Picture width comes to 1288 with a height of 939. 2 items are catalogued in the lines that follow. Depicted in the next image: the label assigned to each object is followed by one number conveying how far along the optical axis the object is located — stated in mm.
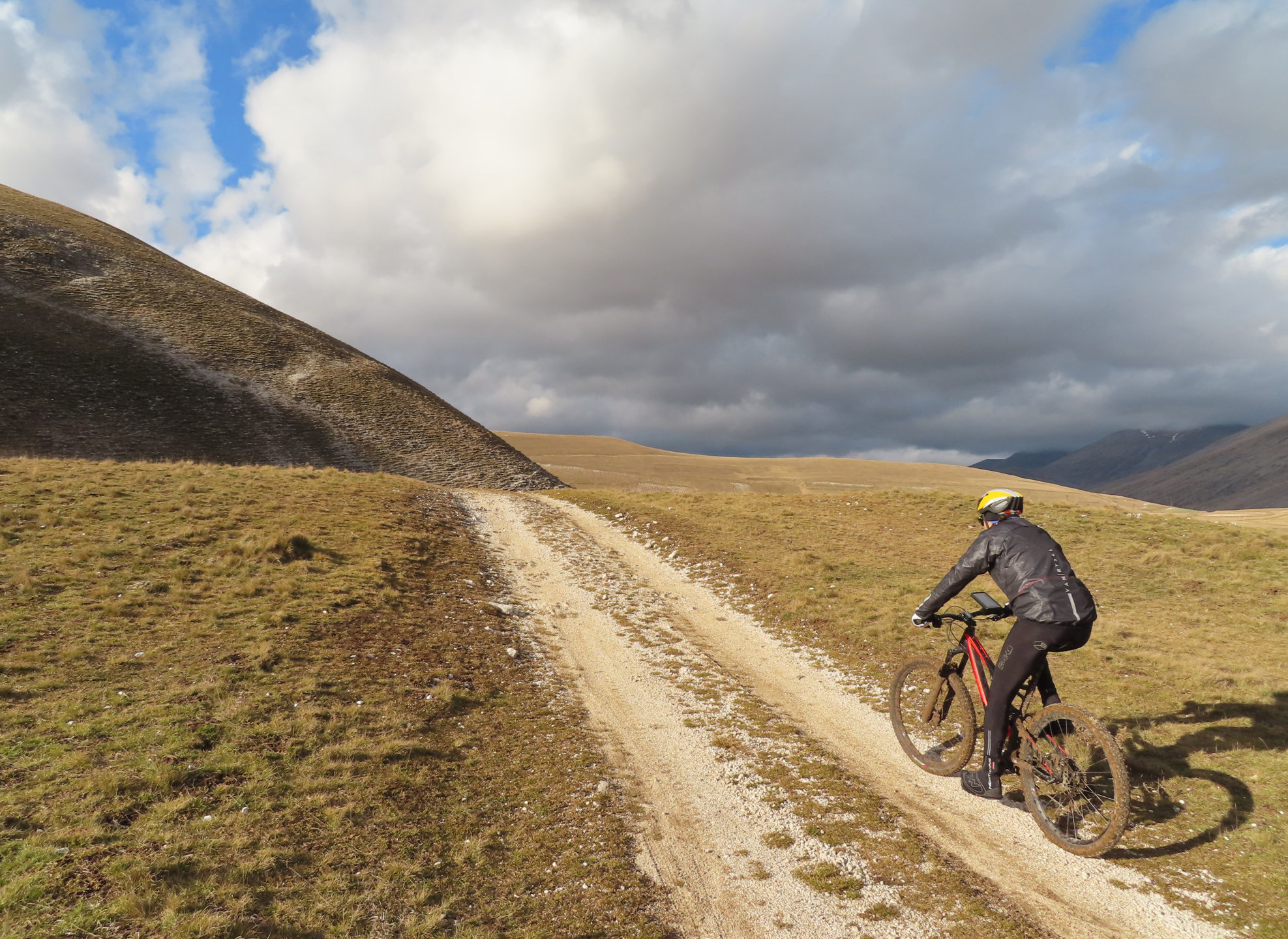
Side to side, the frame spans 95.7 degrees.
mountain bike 6109
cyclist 6371
